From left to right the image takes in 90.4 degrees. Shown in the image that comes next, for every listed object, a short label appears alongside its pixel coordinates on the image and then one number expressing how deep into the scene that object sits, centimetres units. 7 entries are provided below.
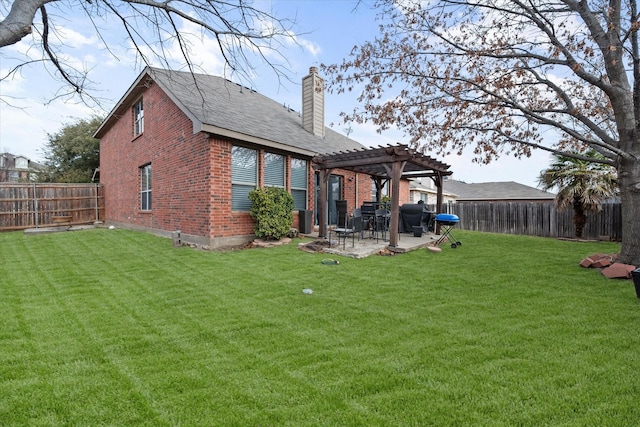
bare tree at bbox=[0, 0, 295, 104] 395
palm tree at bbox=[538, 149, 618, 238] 1003
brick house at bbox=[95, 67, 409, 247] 829
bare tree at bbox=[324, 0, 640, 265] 586
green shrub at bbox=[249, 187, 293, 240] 861
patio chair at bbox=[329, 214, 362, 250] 801
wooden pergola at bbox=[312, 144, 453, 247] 804
